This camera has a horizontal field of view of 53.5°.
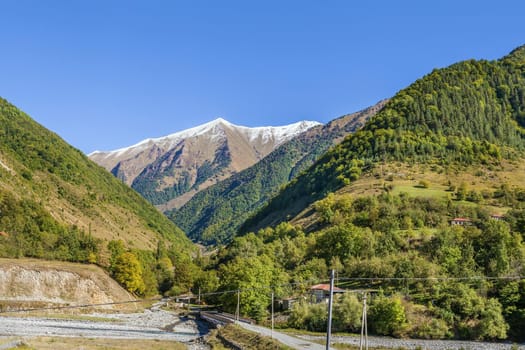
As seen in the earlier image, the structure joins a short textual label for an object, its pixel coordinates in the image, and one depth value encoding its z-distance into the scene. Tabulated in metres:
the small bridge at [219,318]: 86.25
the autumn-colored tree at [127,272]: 137.00
